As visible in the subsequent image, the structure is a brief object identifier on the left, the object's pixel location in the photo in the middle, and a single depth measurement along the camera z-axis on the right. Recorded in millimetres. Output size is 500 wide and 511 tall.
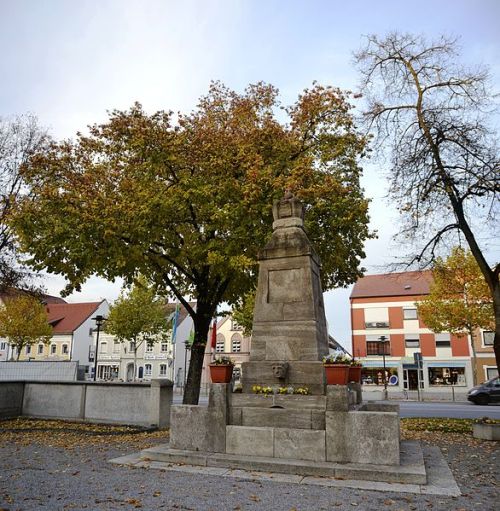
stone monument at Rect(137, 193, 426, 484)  7395
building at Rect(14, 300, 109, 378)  59188
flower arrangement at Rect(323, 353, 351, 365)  8062
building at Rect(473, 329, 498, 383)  43688
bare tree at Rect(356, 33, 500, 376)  12875
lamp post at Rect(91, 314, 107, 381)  26278
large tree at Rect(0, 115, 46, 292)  20969
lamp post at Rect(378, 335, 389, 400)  46925
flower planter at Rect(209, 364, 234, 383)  8719
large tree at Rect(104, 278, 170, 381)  42562
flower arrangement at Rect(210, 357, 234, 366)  8773
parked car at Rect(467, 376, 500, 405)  25766
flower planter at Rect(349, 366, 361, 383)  9908
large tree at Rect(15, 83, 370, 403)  12211
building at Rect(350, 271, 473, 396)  45125
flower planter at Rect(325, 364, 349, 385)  7832
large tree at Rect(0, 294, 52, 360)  42656
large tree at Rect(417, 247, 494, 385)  32719
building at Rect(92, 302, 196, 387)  56719
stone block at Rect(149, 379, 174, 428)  13109
